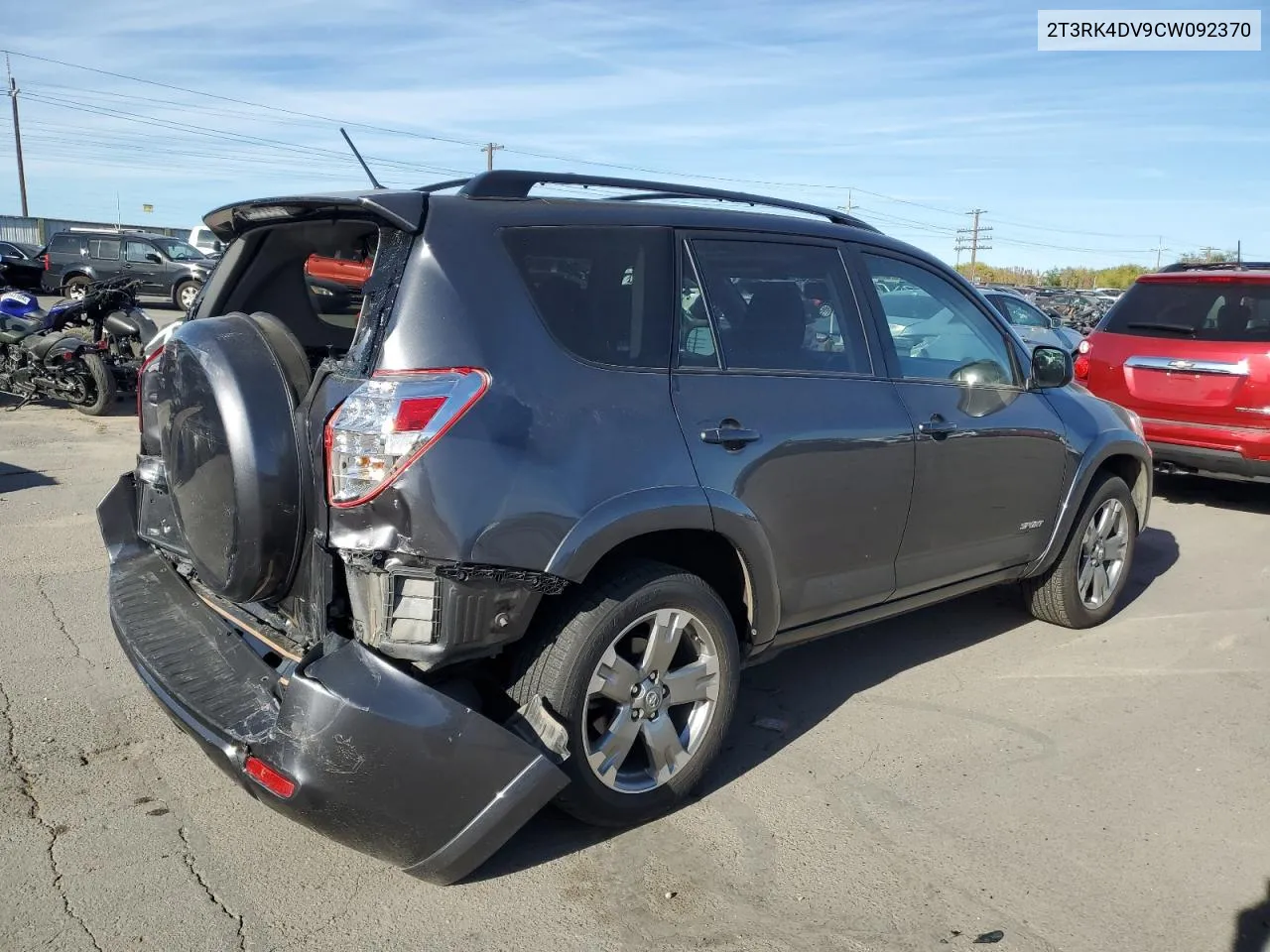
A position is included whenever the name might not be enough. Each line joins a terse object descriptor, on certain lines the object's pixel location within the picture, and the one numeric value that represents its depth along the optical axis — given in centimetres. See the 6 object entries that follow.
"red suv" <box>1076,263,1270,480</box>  730
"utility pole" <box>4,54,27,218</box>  4984
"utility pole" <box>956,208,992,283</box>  6494
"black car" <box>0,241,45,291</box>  2664
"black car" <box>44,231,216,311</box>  2458
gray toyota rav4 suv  271
